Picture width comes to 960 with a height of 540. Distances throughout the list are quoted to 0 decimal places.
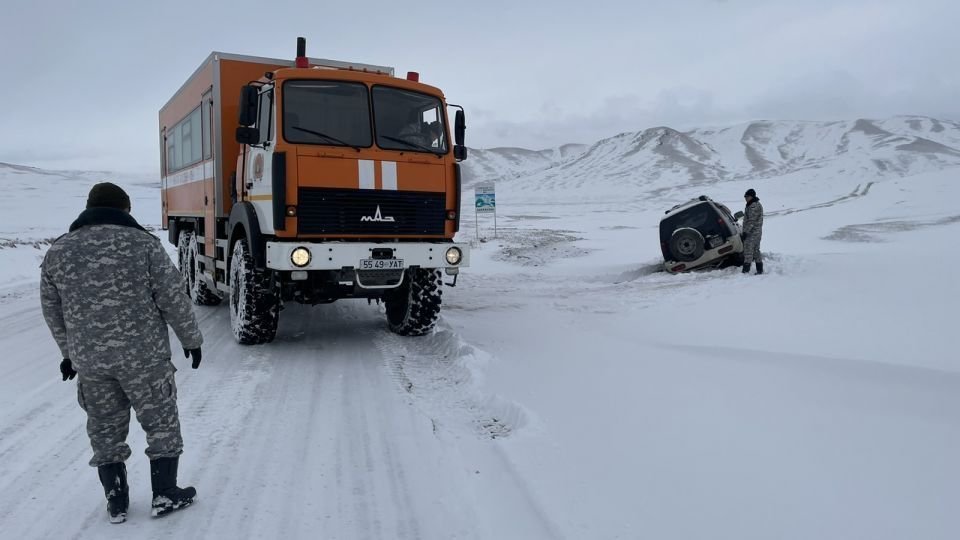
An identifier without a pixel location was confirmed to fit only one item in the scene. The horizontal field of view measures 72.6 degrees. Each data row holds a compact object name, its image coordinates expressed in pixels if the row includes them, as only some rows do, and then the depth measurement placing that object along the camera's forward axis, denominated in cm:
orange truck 679
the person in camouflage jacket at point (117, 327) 320
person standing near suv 1186
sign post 2489
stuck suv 1316
